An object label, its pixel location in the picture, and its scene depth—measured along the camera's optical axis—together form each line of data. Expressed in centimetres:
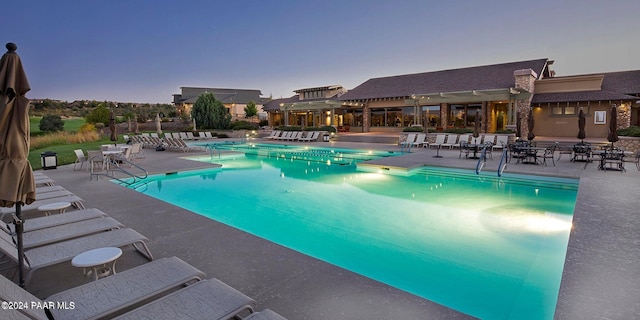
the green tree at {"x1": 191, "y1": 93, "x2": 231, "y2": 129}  3281
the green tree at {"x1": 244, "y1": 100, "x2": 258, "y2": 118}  4262
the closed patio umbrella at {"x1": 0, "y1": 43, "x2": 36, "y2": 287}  244
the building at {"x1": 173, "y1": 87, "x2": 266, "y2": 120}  4958
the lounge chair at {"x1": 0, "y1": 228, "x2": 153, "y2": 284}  303
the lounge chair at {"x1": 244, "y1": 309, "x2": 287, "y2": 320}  222
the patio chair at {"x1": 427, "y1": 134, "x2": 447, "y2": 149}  1831
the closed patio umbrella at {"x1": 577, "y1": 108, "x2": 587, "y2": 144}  1286
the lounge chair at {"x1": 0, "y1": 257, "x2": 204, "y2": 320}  215
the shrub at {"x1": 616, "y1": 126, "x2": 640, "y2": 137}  1464
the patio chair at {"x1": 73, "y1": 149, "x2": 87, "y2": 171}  1083
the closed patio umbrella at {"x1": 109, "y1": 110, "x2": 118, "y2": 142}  1454
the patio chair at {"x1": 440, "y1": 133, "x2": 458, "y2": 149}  1836
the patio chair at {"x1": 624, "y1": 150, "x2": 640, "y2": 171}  1092
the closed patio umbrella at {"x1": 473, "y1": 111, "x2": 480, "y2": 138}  1530
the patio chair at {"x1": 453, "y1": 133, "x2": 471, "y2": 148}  1844
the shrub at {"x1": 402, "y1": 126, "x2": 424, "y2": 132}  2133
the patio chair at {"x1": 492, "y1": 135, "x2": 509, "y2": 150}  1655
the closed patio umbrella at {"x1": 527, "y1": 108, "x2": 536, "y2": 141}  1408
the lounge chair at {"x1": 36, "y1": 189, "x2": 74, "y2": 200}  564
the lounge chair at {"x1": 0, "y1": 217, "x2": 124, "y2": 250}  356
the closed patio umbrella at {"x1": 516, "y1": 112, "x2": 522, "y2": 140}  1575
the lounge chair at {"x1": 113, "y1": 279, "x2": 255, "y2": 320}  228
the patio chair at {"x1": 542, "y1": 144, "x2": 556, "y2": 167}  1163
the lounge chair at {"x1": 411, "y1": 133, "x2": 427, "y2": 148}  1914
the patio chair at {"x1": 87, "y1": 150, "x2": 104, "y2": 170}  1024
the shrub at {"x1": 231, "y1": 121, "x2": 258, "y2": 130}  3216
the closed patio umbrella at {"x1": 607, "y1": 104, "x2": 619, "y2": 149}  1142
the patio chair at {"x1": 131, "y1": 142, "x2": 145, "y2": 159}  1349
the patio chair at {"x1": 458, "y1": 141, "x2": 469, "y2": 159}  1338
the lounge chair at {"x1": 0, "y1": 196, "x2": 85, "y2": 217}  505
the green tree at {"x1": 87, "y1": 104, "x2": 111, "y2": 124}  3397
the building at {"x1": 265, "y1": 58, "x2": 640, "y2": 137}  2050
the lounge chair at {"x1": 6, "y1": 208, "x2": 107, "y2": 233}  411
